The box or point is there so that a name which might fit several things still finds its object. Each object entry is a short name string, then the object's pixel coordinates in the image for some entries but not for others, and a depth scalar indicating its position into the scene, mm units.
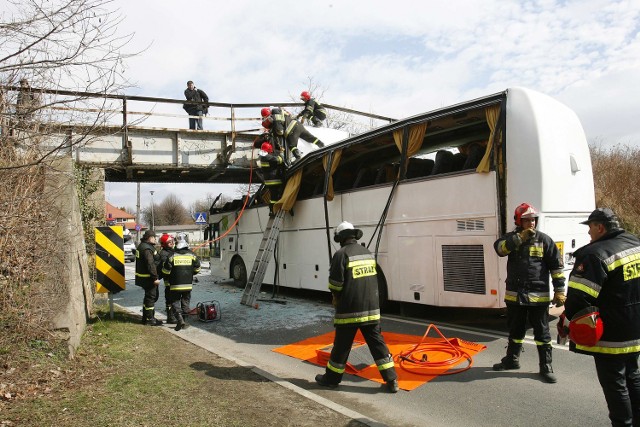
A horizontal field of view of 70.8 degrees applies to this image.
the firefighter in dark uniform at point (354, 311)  4613
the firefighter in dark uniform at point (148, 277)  8133
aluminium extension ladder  9891
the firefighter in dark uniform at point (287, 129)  10375
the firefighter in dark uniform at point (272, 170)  10328
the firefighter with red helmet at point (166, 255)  8250
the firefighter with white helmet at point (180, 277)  7855
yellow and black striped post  8164
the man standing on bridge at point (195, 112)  12668
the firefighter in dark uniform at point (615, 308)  3051
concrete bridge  11398
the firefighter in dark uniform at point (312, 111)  11953
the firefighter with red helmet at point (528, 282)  4777
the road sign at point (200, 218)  21309
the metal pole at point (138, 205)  39812
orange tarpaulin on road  4996
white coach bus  6121
